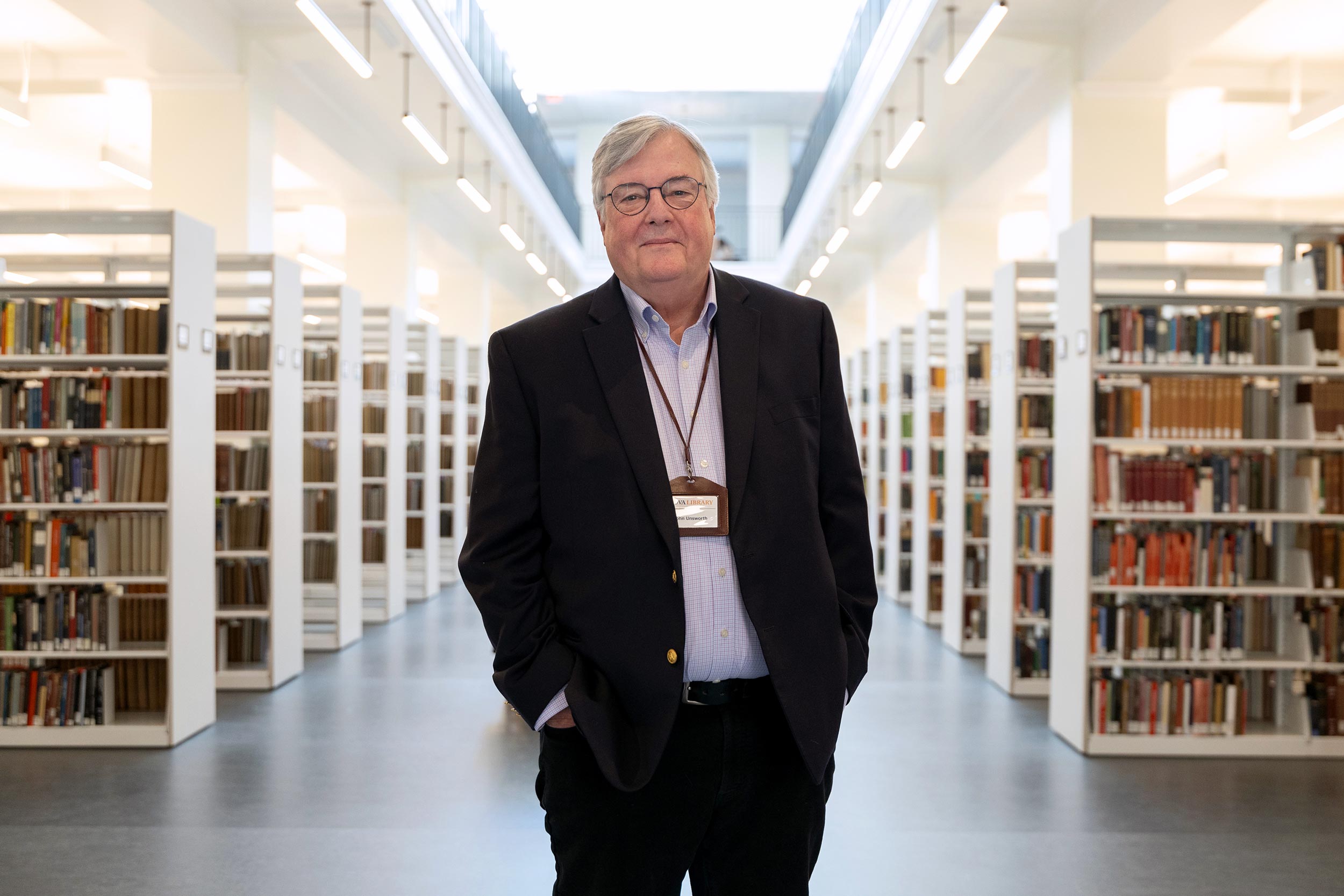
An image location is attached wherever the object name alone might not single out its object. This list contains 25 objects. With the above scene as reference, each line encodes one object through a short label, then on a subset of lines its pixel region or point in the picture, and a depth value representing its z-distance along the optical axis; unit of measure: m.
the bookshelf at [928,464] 8.43
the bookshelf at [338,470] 7.31
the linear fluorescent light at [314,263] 15.66
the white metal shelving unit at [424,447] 9.80
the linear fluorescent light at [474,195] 9.78
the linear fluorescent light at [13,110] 8.05
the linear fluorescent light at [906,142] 8.05
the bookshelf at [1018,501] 6.02
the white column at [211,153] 7.71
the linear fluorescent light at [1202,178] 9.80
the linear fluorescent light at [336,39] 6.11
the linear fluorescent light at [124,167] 10.13
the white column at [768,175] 24.01
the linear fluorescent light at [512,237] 12.38
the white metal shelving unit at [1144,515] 4.83
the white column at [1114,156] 7.75
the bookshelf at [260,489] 6.15
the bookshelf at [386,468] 8.70
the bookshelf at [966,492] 7.33
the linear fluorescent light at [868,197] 10.01
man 1.60
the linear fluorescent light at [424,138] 7.76
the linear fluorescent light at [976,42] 6.06
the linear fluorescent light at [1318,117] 7.93
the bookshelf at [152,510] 4.85
